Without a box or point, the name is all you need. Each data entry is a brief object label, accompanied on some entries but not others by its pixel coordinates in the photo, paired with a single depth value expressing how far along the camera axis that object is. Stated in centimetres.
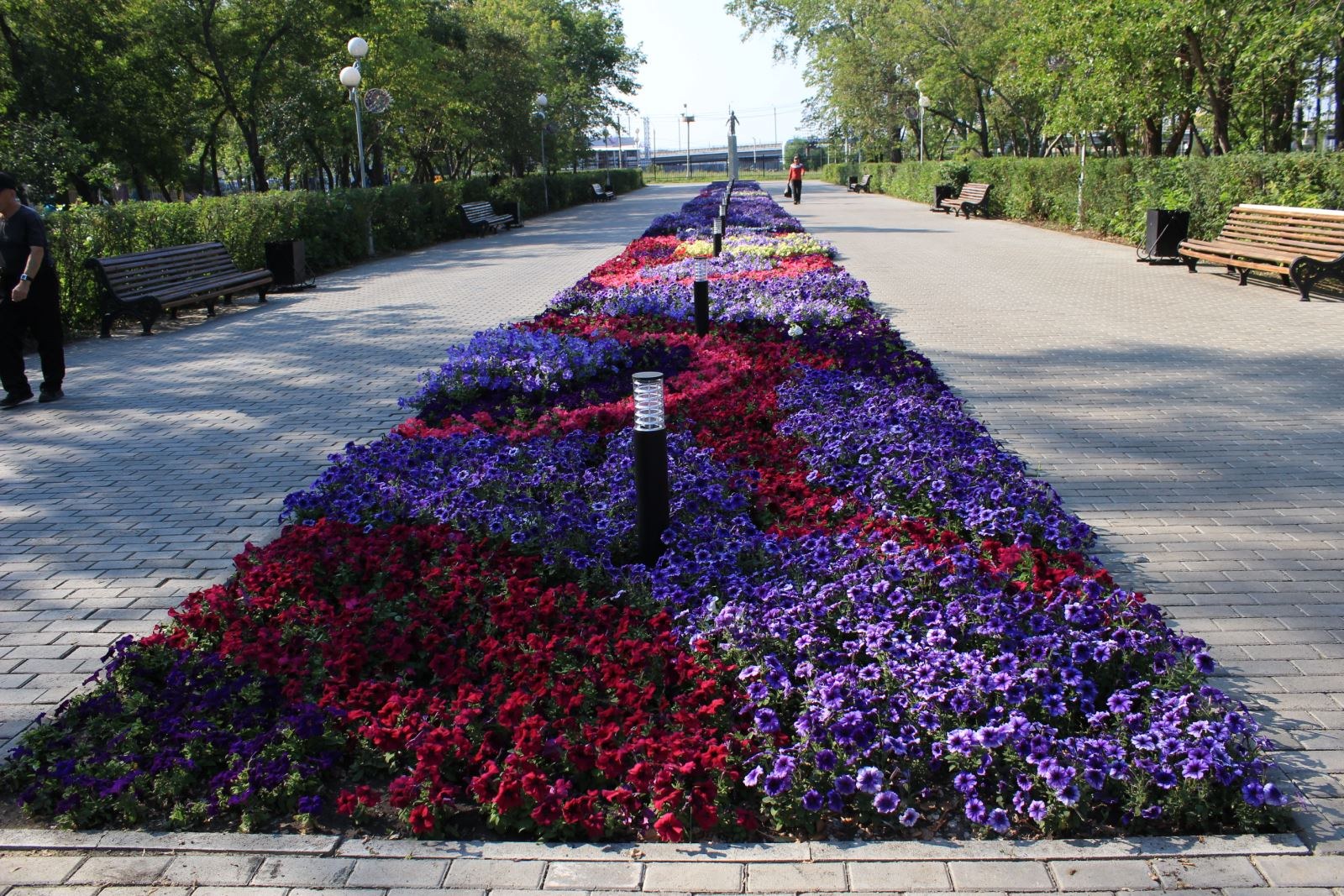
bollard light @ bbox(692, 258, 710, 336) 874
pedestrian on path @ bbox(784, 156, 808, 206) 3450
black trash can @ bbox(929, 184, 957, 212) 3167
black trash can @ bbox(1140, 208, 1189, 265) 1524
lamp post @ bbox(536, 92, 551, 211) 3588
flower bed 274
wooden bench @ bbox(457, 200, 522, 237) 2548
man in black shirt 749
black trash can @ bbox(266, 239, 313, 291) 1498
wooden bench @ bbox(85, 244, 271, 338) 1117
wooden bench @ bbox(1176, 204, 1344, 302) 1141
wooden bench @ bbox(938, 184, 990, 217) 2803
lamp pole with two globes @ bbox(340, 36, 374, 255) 1856
